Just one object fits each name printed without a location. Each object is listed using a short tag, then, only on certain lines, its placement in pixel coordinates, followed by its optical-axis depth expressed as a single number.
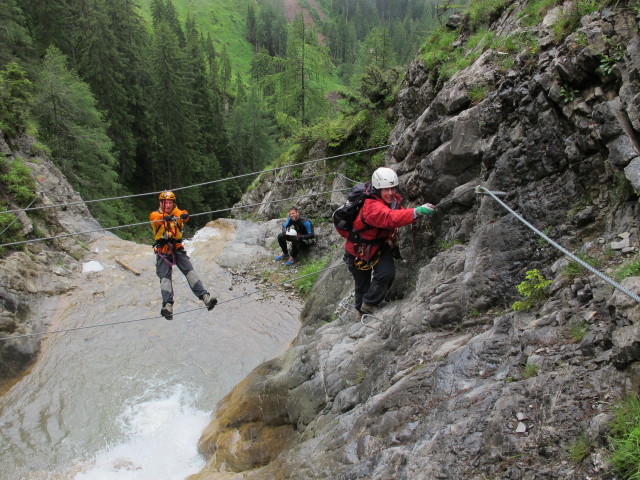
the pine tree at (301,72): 25.80
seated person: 14.02
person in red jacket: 5.74
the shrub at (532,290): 4.26
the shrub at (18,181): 14.48
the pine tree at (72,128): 24.64
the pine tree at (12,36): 26.85
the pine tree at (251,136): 46.31
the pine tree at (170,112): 36.12
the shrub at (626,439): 2.38
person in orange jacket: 8.14
